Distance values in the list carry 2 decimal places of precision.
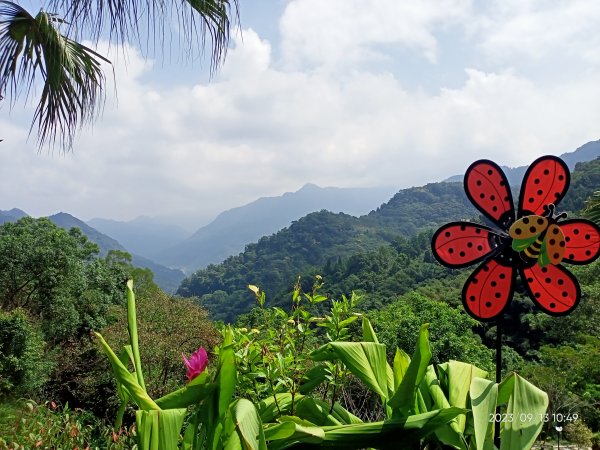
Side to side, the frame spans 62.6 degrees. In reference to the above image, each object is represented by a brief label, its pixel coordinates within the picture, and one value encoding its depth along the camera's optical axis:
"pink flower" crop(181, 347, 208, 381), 1.25
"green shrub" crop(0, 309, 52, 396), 7.91
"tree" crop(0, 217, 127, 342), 11.78
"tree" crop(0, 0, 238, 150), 2.20
